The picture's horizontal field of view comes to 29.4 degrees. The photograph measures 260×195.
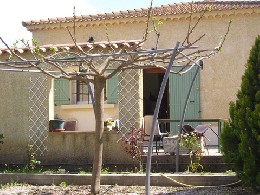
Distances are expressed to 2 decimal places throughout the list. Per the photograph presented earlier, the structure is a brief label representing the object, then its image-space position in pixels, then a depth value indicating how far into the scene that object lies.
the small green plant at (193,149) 9.45
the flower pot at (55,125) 10.64
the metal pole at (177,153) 9.42
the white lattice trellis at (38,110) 10.67
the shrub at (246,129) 7.42
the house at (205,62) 14.80
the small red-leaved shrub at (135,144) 9.80
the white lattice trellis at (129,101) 10.18
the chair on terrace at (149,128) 10.91
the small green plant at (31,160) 10.26
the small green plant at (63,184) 8.90
